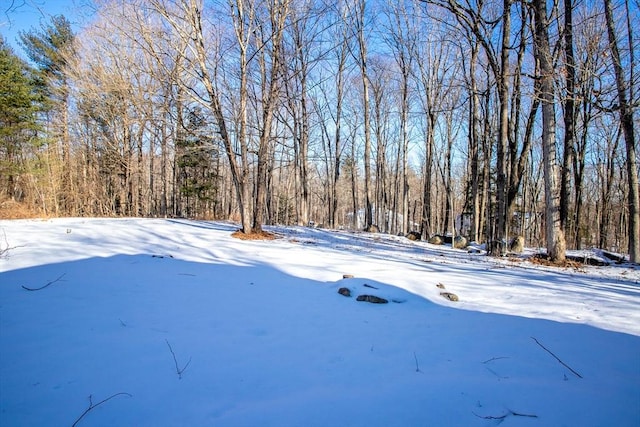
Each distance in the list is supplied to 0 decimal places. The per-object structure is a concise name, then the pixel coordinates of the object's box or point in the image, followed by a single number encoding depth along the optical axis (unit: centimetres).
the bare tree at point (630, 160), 747
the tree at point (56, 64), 1811
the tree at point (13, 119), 1499
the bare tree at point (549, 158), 699
